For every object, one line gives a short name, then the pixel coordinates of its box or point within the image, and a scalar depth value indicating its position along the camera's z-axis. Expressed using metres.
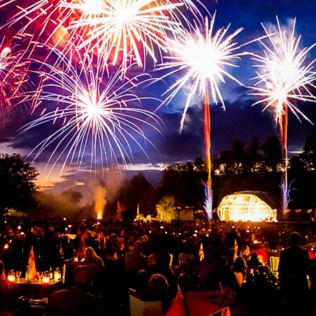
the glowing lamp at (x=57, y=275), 10.49
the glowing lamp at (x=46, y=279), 10.00
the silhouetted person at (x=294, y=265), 6.97
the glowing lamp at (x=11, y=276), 9.73
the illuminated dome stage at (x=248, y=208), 39.22
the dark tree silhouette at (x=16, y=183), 46.60
